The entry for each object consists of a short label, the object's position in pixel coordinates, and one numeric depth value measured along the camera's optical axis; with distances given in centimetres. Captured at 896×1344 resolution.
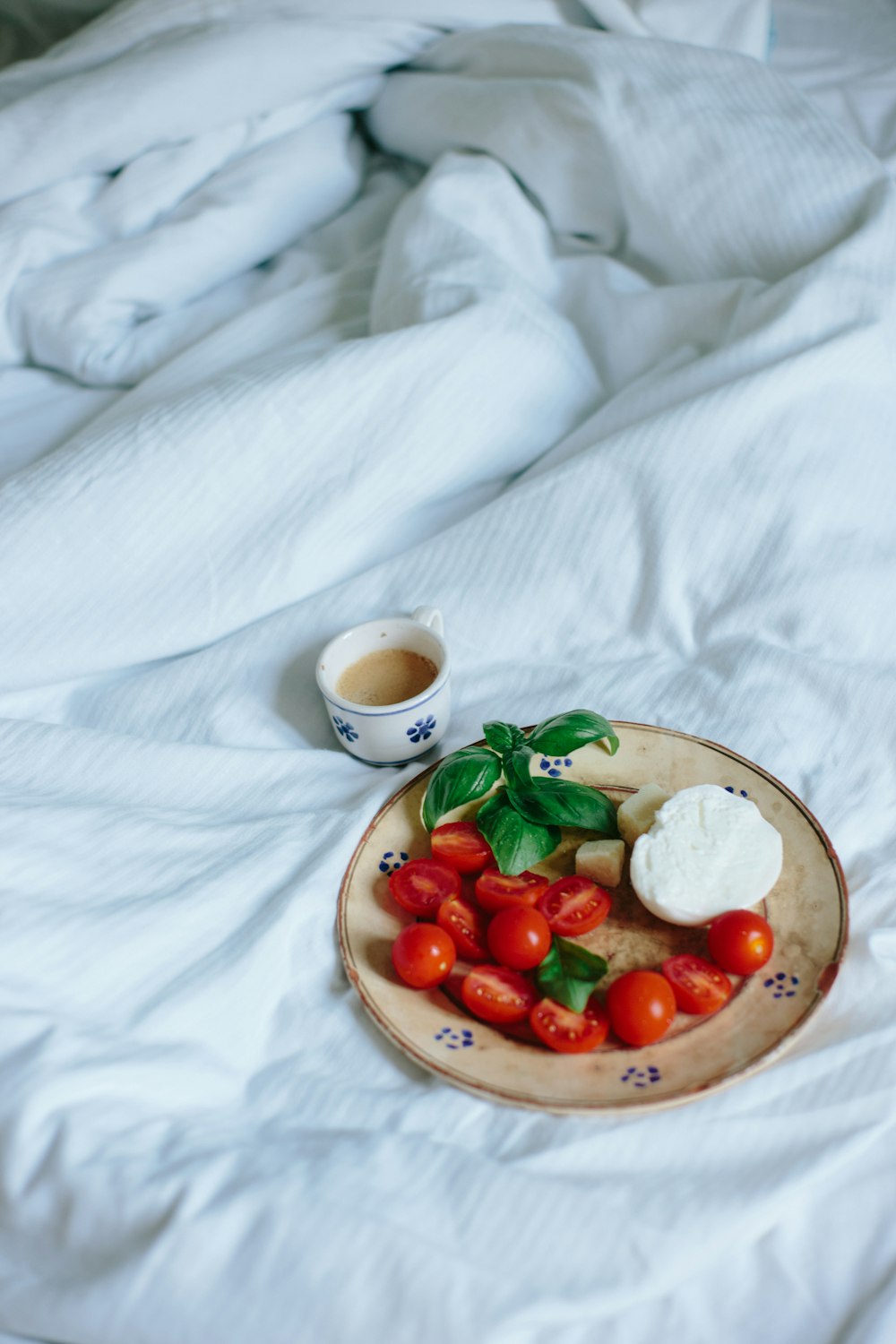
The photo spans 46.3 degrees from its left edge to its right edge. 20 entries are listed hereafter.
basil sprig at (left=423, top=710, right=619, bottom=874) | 77
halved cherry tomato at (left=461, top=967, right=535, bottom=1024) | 69
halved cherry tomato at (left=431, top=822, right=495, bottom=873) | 79
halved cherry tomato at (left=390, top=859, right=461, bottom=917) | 75
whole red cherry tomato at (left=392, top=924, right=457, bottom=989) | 70
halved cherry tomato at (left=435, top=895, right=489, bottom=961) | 74
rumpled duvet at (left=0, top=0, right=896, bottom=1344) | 58
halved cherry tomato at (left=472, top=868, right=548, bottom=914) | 75
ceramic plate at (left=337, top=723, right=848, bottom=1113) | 65
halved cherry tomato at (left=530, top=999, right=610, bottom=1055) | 66
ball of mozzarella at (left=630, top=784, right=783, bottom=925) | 72
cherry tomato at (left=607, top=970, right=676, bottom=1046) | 66
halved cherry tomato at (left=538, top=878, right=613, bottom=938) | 73
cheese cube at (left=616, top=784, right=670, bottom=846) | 78
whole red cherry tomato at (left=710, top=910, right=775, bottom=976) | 68
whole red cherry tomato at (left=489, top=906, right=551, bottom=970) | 71
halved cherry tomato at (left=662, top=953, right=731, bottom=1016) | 67
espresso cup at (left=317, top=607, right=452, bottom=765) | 87
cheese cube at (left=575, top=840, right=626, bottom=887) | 77
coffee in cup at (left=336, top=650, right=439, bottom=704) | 91
